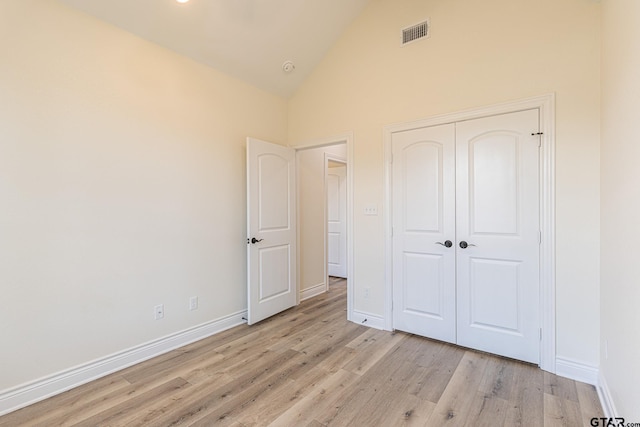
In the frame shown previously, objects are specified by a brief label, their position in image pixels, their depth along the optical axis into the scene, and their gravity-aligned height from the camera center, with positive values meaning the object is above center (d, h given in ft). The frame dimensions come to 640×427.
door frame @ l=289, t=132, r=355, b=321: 11.10 +0.09
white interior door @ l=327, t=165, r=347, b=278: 18.67 -0.41
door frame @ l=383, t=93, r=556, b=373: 7.52 -0.24
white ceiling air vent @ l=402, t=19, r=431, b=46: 9.51 +5.84
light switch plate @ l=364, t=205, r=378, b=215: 10.59 +0.09
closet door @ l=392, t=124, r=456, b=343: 9.20 -0.63
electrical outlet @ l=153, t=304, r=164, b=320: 8.77 -2.87
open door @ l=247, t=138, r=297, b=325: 10.87 -0.64
